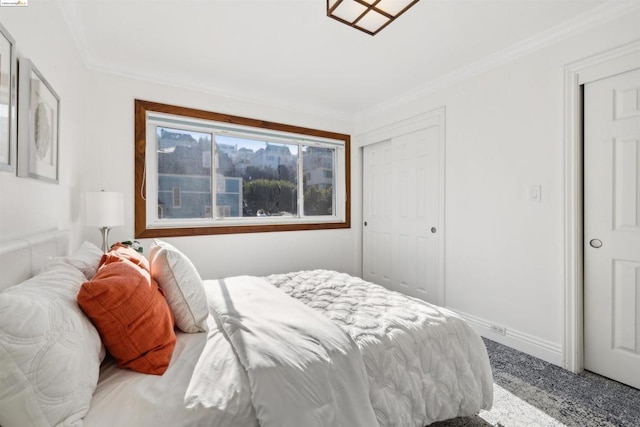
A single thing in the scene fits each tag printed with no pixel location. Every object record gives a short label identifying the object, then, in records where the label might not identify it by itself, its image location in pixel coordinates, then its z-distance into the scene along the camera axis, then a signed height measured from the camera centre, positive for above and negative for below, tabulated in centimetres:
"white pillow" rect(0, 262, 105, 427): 73 -39
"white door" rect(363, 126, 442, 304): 333 -2
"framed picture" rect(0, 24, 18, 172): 114 +43
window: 314 +45
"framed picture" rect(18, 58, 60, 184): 131 +43
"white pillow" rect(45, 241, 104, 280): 138 -23
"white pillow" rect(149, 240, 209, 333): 144 -37
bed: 82 -57
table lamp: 234 +2
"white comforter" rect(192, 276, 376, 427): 105 -59
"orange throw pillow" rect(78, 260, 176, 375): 104 -38
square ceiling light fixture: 164 +113
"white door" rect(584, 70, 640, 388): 199 -10
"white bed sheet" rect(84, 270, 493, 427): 96 -61
